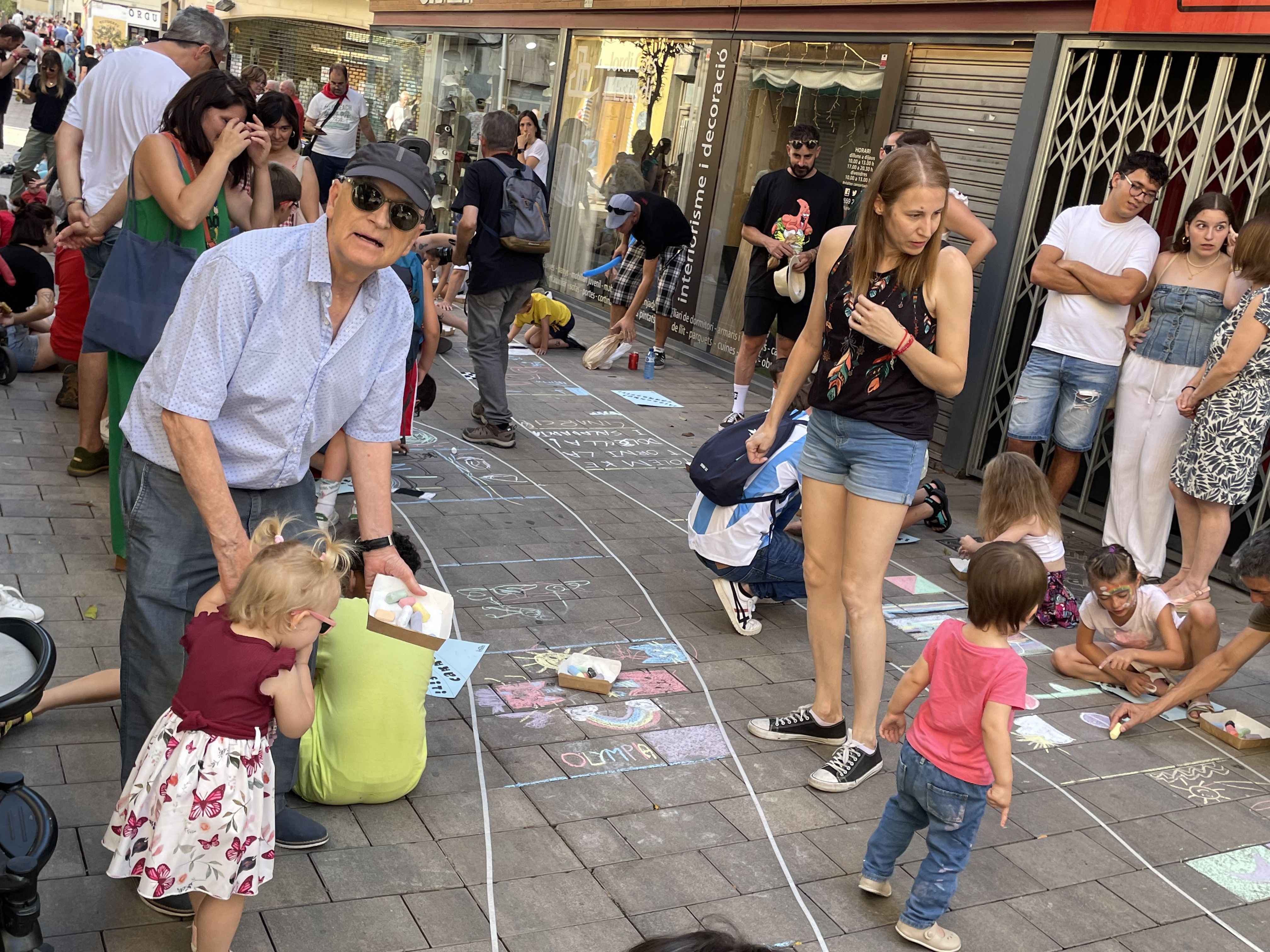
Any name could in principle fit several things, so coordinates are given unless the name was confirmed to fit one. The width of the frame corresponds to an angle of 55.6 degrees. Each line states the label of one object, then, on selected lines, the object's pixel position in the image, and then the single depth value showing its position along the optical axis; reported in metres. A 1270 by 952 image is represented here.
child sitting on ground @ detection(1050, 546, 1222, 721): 4.91
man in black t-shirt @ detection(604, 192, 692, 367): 10.31
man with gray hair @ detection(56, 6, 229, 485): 5.34
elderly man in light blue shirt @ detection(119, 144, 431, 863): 2.69
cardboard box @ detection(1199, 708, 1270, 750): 4.67
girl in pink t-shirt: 3.08
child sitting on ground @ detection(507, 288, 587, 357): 10.38
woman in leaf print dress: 5.57
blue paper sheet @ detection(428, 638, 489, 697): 4.28
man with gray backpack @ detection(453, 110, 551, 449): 7.38
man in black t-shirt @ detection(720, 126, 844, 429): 8.39
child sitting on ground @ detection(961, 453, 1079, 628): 5.50
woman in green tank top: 4.36
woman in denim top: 6.09
